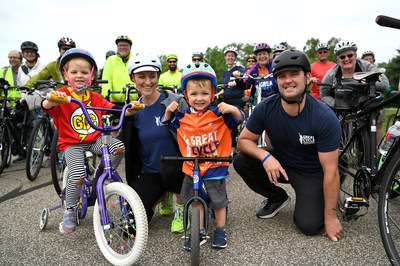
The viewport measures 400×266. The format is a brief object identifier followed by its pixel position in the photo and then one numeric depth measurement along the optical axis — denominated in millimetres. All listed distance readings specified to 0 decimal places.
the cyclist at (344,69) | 3846
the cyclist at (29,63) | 5840
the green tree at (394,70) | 44875
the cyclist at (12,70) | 6578
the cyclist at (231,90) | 7044
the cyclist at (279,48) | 6419
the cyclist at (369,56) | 7756
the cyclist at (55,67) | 5057
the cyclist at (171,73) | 7273
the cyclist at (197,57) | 7895
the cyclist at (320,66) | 6146
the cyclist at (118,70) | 5430
